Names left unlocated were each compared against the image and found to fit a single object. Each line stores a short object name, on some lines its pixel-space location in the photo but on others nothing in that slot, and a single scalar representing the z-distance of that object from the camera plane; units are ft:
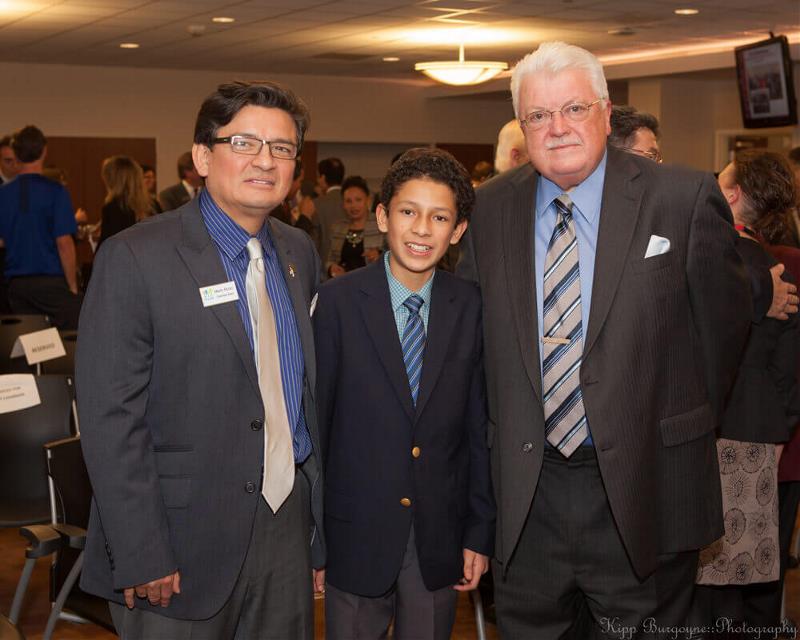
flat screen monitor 31.35
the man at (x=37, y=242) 22.04
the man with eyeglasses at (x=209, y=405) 6.78
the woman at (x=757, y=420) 10.59
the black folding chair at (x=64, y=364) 16.35
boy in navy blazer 7.80
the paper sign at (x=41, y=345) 14.40
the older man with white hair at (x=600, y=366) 7.45
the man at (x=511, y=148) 14.55
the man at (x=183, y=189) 24.43
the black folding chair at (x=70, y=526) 9.80
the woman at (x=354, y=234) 23.24
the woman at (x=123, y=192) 24.85
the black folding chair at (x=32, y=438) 13.48
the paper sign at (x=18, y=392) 12.36
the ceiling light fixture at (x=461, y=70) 35.75
